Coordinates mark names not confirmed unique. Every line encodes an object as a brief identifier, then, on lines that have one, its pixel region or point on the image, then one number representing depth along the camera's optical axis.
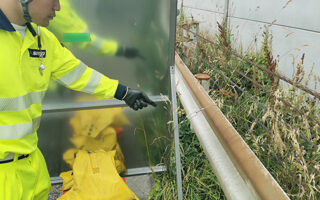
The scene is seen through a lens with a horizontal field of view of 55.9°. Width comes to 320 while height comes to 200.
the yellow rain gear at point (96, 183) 2.34
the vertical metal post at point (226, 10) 5.28
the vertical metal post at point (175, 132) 2.40
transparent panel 2.37
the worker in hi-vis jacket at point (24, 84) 1.59
